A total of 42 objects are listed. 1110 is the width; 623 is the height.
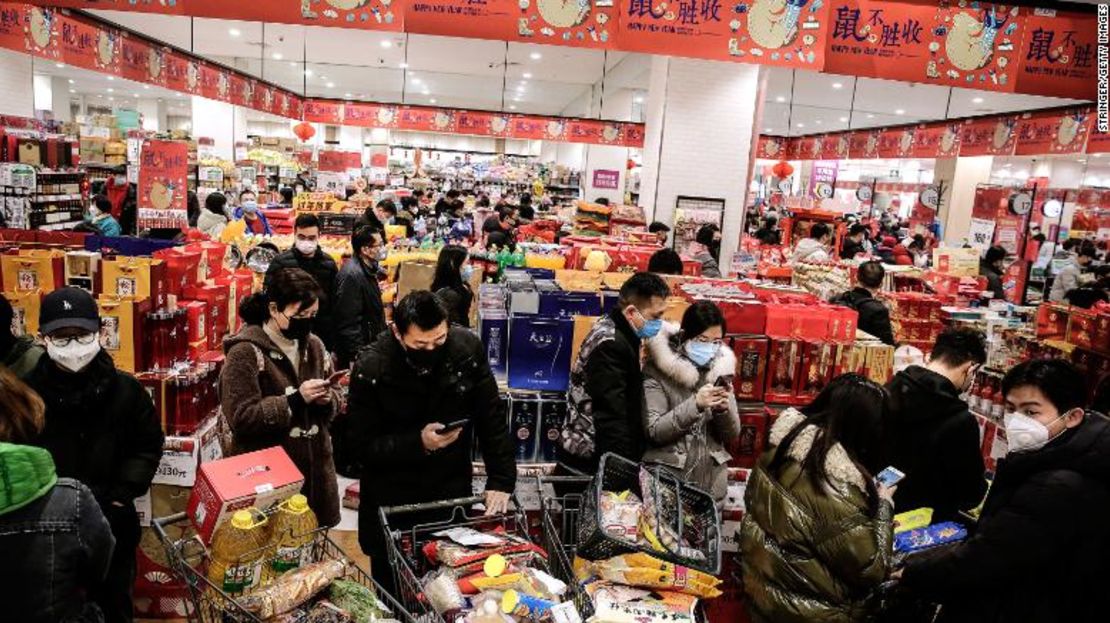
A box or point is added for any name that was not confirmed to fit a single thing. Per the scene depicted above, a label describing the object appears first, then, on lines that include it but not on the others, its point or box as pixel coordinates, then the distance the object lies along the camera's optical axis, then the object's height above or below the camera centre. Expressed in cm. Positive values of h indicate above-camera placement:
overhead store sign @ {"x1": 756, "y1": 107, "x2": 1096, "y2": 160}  1077 +147
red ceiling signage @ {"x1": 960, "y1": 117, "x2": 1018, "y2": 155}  1219 +145
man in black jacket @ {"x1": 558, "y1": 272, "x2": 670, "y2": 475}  329 -85
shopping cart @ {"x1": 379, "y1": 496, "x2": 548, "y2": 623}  225 -124
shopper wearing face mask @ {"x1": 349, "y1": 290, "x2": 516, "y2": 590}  284 -94
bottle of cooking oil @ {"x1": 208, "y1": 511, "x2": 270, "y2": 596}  221 -118
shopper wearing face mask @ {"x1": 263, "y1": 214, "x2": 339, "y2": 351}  543 -68
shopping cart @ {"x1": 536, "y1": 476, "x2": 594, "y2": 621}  230 -123
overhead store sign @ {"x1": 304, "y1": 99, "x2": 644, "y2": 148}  1789 +141
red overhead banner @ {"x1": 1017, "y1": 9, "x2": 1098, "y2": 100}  614 +141
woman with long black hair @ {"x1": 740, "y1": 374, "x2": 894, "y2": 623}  252 -102
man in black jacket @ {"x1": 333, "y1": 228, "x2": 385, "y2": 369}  541 -91
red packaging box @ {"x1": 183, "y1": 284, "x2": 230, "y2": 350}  466 -93
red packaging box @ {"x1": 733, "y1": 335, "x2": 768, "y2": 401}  446 -96
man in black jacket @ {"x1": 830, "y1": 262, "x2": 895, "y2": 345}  603 -74
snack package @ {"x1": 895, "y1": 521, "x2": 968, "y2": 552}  284 -121
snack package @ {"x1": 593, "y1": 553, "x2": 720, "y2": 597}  228 -114
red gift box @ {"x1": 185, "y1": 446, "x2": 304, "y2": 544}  238 -105
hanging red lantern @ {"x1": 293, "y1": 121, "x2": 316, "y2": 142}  1766 +86
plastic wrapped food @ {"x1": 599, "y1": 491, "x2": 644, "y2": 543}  237 -104
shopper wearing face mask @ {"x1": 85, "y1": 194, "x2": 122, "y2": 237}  888 -83
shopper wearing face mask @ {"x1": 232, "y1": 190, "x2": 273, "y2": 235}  1044 -78
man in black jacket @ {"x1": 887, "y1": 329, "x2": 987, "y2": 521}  328 -98
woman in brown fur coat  316 -94
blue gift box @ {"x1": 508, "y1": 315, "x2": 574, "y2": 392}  444 -97
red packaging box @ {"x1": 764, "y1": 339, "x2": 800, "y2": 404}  450 -97
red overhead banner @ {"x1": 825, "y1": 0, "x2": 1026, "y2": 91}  616 +145
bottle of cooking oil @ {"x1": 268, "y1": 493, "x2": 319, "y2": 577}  231 -116
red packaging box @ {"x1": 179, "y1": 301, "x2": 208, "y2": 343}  443 -94
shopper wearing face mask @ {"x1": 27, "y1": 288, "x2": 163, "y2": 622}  278 -101
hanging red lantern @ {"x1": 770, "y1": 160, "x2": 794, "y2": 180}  1658 +80
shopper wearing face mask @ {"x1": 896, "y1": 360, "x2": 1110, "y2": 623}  228 -94
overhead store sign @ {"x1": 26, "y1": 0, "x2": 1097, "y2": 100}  577 +133
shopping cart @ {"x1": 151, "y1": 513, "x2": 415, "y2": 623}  204 -120
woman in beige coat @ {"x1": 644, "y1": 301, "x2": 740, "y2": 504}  345 -87
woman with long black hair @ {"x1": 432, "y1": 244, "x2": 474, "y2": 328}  587 -77
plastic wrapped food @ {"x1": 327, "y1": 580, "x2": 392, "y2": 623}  206 -119
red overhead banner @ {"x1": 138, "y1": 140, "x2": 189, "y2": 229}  769 -28
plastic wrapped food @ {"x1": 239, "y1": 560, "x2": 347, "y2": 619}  204 -117
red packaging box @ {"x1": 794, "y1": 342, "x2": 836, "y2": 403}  454 -95
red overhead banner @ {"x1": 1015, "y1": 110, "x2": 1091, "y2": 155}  1048 +140
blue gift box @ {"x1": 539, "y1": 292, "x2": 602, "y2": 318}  460 -70
